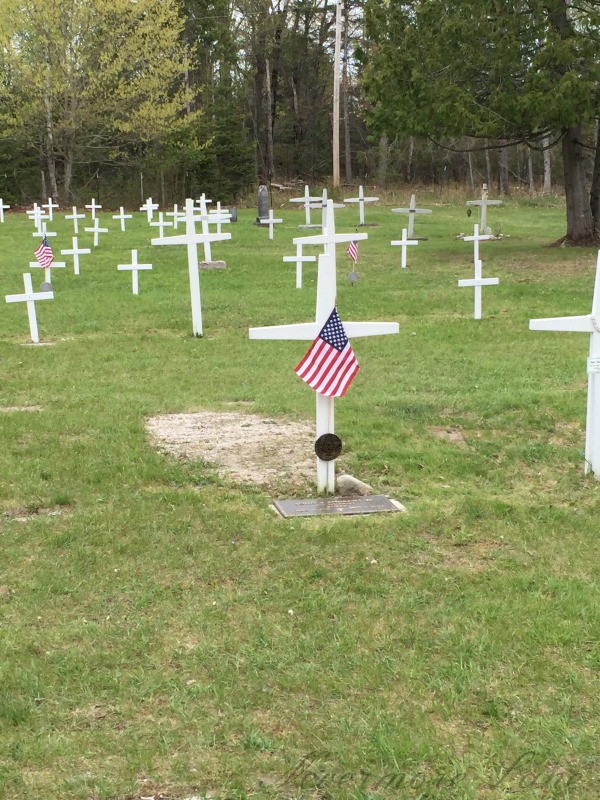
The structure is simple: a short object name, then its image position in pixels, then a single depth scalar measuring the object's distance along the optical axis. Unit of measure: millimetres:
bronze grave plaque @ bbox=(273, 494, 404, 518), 5680
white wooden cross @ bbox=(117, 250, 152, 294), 15844
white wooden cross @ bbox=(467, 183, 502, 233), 22422
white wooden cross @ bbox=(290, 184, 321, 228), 25886
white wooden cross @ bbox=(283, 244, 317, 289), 16639
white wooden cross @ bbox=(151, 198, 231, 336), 12734
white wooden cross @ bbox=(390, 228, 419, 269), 19222
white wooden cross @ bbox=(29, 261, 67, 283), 15673
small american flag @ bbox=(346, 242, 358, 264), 15685
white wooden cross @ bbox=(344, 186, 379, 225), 26178
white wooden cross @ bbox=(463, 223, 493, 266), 15579
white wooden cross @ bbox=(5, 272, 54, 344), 11922
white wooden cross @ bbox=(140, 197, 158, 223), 26006
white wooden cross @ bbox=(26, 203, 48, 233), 24512
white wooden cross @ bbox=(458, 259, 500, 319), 13383
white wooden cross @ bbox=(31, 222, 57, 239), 24258
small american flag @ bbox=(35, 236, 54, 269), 15289
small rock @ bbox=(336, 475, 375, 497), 6094
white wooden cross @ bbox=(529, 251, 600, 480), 6051
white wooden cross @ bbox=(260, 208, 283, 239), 23858
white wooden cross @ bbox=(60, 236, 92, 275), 17447
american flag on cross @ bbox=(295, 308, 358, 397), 5762
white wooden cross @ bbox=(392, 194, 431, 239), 23511
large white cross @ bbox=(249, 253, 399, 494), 5898
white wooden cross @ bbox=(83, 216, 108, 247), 22938
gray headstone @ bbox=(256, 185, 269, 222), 27781
